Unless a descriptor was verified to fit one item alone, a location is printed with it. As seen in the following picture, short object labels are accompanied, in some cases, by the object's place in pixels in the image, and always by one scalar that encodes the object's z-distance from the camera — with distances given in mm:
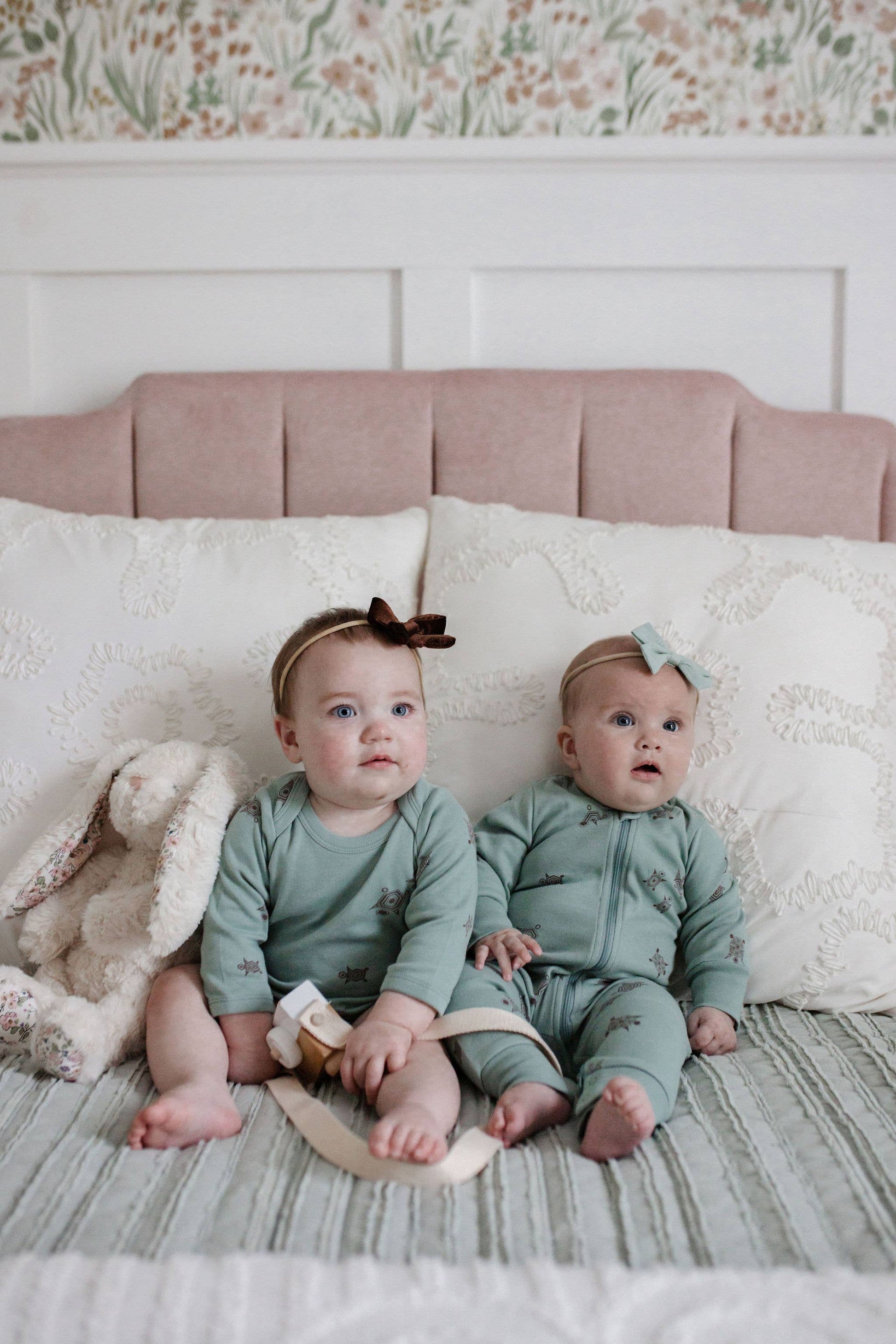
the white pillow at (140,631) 1267
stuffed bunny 1045
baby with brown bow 1046
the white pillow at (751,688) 1156
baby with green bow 1101
